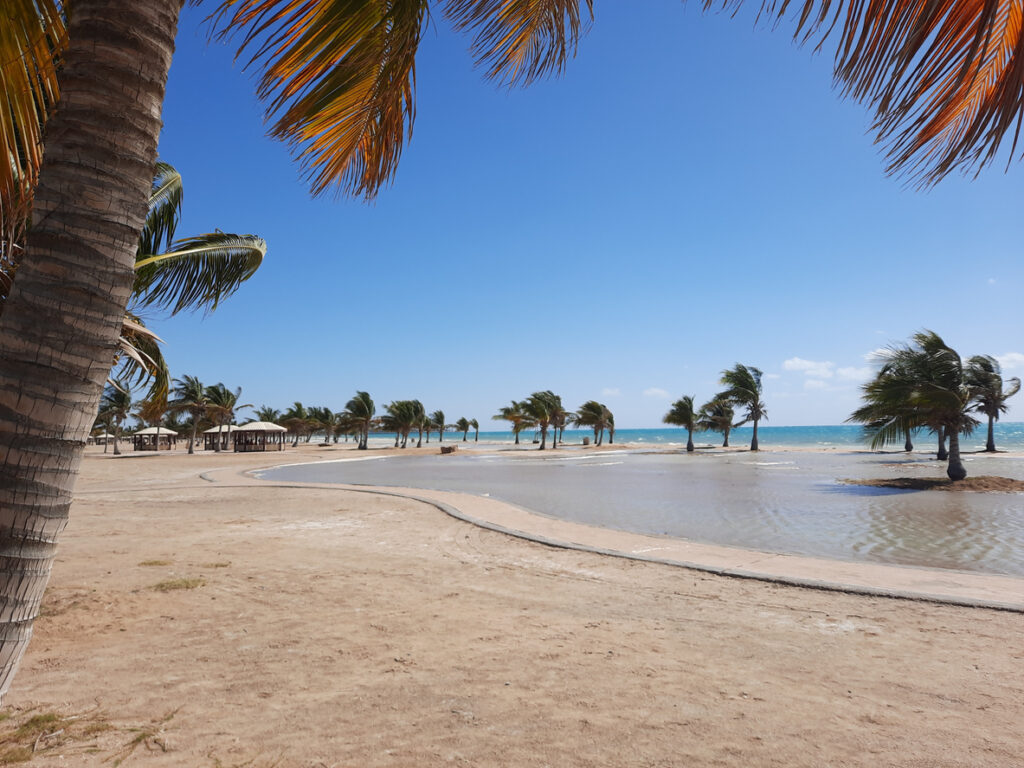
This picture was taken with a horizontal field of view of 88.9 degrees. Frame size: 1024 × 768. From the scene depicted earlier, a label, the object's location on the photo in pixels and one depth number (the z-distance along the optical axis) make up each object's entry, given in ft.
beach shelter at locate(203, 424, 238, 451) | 177.94
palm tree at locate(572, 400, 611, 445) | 200.03
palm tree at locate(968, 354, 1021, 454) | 64.34
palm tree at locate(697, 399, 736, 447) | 177.58
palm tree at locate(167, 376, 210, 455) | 159.53
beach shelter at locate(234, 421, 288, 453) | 155.84
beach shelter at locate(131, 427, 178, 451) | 194.70
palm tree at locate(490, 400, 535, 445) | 195.62
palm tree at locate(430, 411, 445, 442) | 271.49
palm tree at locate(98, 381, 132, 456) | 148.88
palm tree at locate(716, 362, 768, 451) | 151.02
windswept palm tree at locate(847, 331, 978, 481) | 55.77
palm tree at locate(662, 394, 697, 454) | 178.09
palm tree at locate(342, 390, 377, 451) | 199.41
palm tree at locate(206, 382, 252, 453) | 179.01
